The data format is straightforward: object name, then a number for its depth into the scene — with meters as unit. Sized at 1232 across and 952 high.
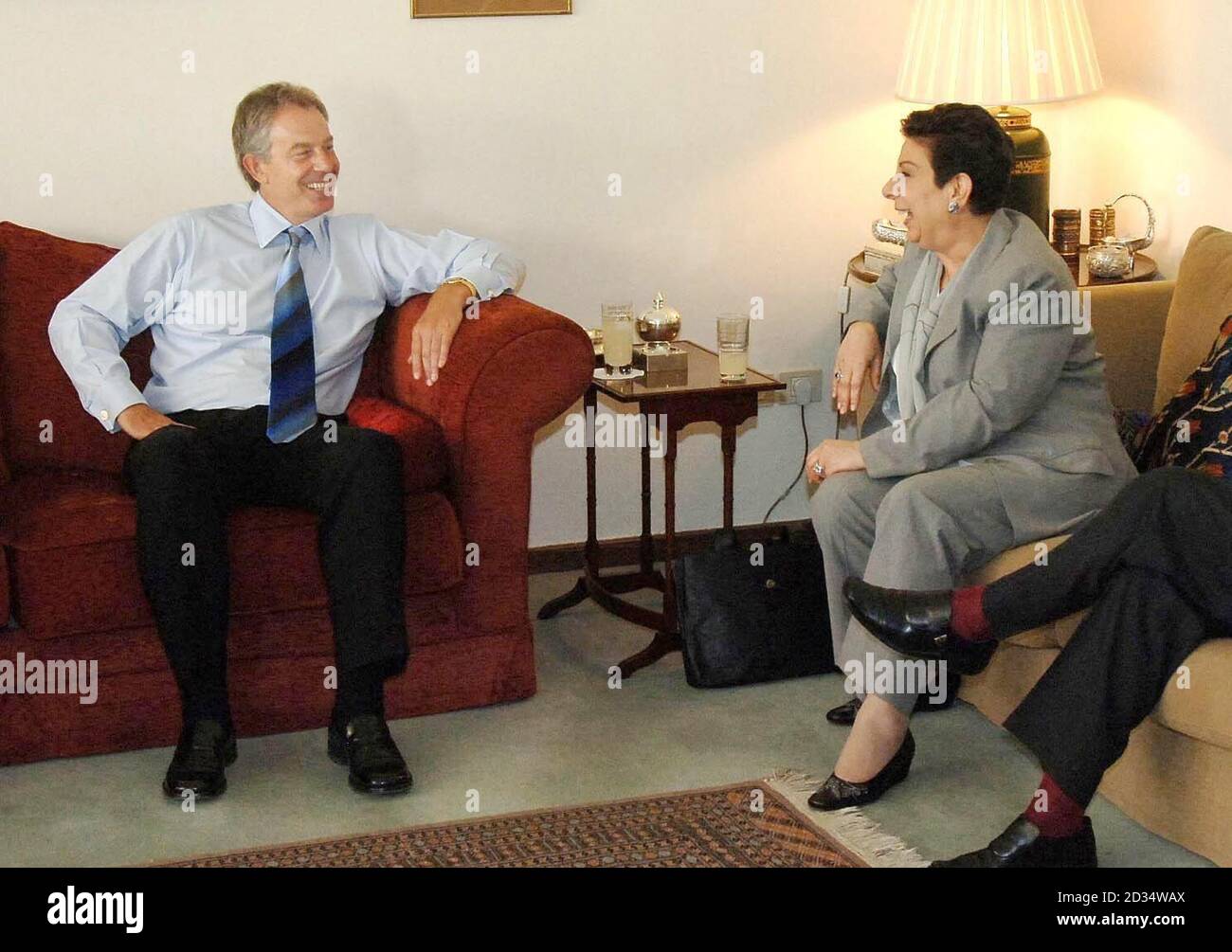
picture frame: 3.33
